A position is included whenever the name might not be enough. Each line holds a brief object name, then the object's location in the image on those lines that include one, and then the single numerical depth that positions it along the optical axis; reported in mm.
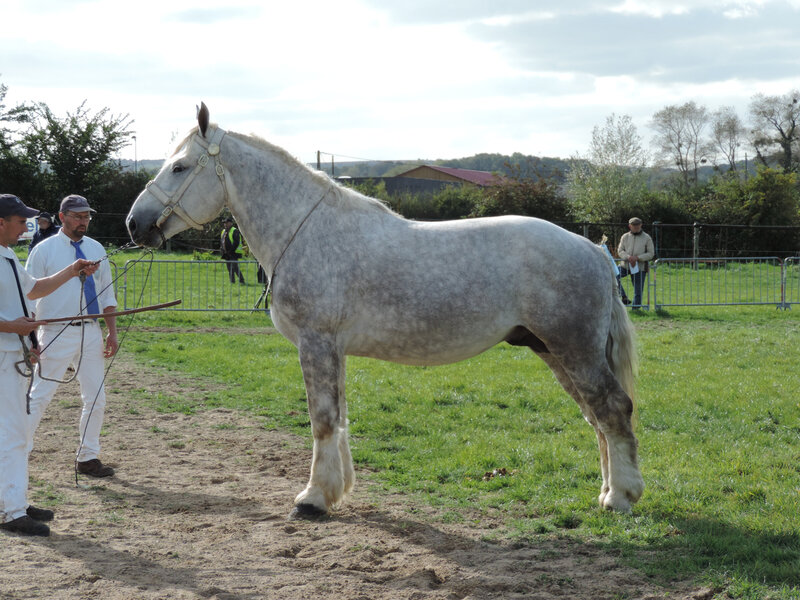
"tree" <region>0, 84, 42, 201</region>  30797
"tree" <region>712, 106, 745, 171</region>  60219
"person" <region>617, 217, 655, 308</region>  16328
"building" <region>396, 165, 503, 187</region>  59125
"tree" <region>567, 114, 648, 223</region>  33438
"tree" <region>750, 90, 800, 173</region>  53344
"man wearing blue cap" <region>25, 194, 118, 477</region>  5914
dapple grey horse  4961
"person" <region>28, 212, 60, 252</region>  11852
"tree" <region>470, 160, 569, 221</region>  30266
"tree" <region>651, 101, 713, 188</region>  59969
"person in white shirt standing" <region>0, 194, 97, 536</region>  4715
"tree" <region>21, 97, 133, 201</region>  31469
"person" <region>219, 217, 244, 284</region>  19531
